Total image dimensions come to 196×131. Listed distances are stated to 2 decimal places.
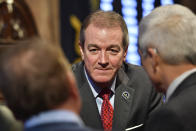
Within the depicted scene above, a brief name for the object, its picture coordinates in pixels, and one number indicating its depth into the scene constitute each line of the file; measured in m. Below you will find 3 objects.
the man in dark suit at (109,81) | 2.58
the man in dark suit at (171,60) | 2.19
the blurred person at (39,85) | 1.86
